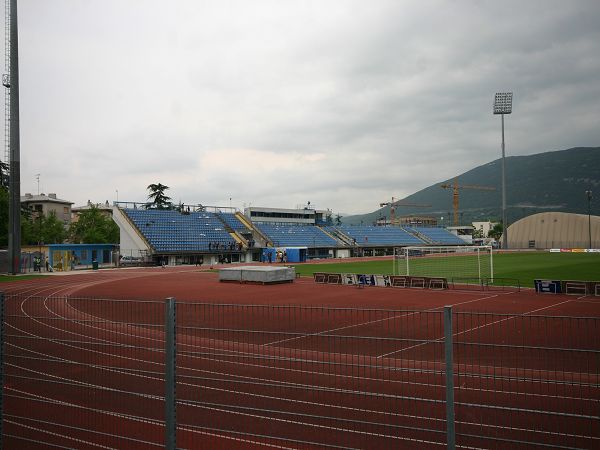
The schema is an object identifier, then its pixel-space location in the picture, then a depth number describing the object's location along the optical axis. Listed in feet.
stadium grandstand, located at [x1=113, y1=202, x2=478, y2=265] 205.87
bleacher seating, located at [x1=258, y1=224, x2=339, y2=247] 257.34
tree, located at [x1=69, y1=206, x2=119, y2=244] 269.44
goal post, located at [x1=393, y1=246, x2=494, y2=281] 139.23
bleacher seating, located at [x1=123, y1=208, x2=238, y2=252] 207.41
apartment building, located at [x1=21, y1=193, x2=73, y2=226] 362.94
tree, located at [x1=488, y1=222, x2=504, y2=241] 562.66
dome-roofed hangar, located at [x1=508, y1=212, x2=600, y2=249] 329.31
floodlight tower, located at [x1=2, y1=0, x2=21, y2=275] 144.36
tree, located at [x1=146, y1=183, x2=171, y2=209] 298.15
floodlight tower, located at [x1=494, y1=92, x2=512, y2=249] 289.53
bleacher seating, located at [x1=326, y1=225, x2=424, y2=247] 293.84
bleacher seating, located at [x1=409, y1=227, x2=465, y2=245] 333.83
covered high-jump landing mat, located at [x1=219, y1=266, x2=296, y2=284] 112.78
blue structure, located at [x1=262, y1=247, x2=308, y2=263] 213.66
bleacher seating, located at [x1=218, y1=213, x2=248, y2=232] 253.96
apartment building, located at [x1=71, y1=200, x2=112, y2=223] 409.33
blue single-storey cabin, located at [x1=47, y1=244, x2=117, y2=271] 171.73
